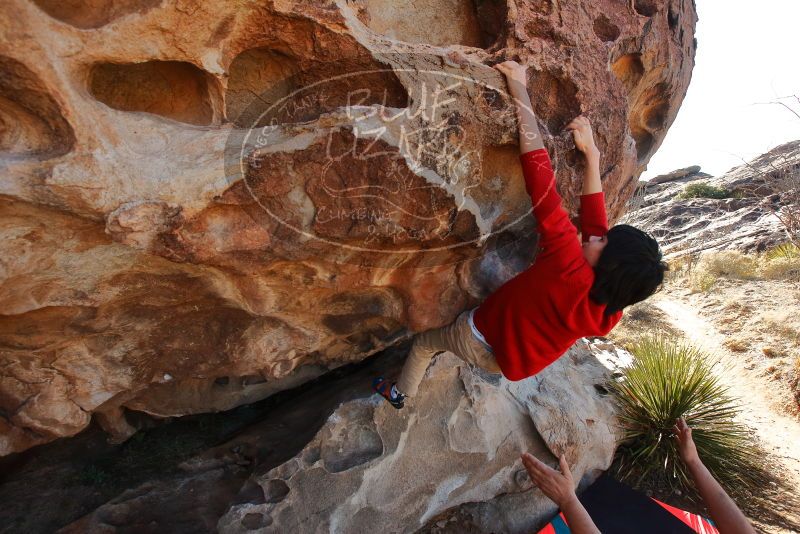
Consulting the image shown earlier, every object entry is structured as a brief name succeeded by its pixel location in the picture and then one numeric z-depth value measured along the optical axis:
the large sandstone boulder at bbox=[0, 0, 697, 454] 1.72
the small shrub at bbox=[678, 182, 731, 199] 14.14
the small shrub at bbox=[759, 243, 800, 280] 8.40
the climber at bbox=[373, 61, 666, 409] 1.98
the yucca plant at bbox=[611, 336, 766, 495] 4.18
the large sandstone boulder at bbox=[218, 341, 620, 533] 2.69
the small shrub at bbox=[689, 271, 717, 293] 8.75
